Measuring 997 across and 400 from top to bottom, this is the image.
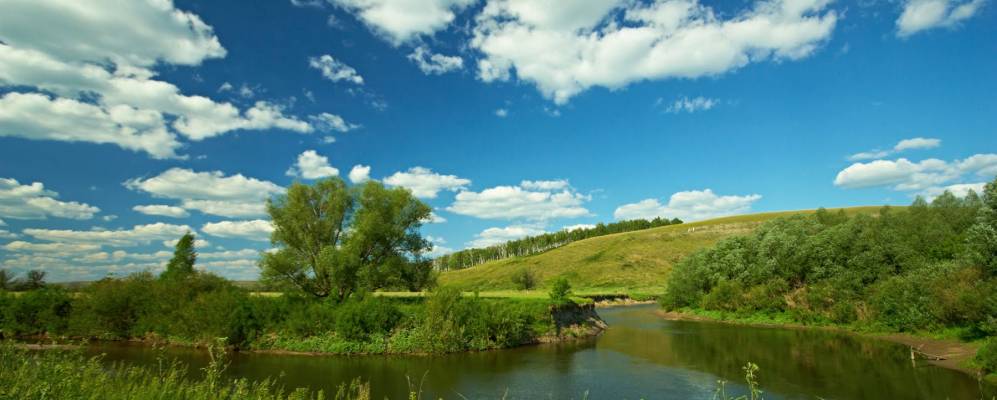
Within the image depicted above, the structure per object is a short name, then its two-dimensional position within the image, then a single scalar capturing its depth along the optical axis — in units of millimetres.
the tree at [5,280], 66062
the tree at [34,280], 67625
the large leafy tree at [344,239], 39906
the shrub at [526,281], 98000
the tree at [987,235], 30156
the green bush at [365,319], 34969
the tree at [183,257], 58219
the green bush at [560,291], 43406
